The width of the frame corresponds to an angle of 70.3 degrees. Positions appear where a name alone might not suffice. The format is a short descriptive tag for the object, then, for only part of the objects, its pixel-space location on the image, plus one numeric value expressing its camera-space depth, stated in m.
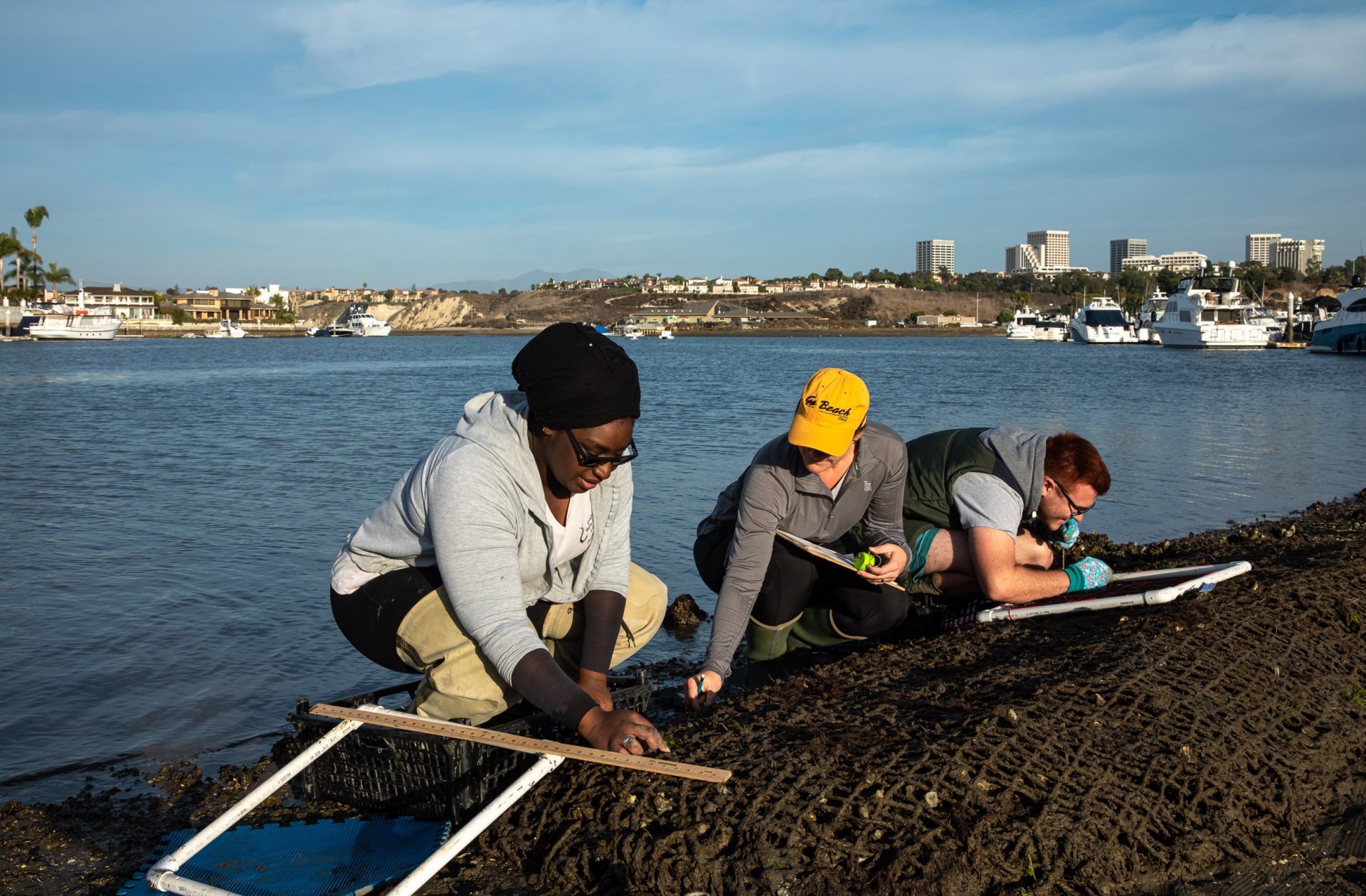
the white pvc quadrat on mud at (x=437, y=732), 2.27
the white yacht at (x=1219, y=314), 61.09
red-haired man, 4.24
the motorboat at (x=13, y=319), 85.50
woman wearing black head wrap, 2.65
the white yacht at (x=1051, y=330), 90.89
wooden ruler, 2.39
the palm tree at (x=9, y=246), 90.44
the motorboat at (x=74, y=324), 81.31
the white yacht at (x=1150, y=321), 75.16
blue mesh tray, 2.60
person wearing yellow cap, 3.62
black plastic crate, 2.72
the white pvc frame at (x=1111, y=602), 4.42
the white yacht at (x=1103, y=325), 76.69
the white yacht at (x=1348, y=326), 50.47
